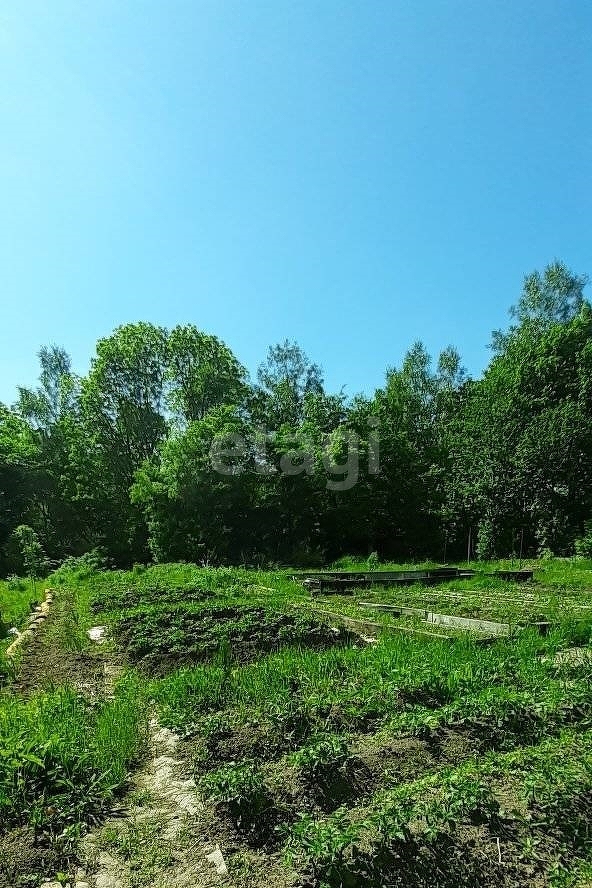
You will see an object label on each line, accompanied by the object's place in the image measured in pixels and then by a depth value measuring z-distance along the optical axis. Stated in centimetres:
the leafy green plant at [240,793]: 284
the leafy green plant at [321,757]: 316
